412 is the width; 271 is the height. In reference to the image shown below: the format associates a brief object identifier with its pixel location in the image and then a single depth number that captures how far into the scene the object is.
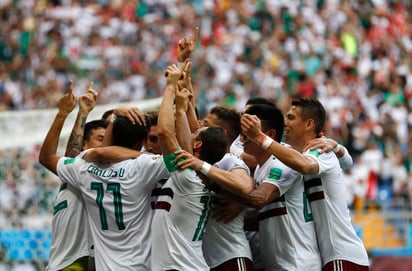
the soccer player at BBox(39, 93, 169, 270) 17.55
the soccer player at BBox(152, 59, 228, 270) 16.73
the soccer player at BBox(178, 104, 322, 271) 17.39
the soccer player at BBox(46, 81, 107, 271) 18.55
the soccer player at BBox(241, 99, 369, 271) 17.72
